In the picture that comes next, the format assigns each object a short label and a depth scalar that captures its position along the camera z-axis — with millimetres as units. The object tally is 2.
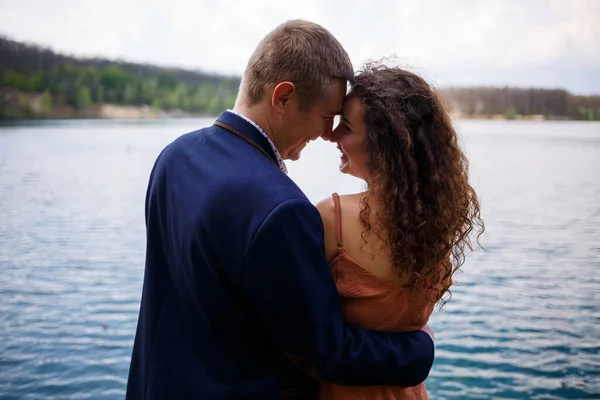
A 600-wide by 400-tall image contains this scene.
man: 1131
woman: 1366
